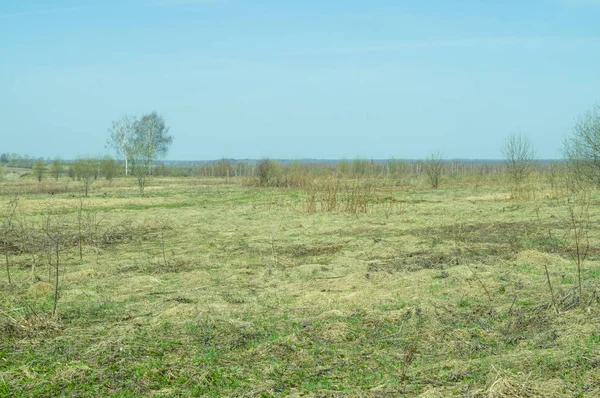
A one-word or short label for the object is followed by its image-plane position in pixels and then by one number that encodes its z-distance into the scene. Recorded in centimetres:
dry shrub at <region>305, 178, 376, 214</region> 1997
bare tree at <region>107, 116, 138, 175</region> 6241
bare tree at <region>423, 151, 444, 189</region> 3847
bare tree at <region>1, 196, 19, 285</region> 1253
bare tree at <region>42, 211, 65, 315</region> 1215
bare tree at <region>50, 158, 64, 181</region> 5310
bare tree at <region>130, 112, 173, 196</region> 6381
